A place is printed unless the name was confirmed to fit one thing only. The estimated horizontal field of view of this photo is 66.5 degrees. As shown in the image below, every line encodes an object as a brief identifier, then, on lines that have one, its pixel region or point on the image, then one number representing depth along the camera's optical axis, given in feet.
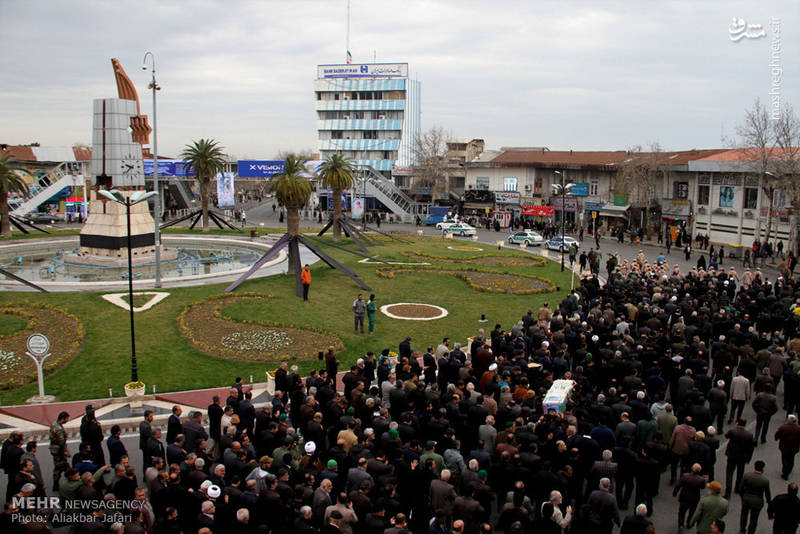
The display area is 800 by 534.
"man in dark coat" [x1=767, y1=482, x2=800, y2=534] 32.30
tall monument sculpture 118.62
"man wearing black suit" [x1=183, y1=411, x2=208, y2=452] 39.67
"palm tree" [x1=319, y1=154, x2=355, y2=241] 159.74
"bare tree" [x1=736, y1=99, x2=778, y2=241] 147.95
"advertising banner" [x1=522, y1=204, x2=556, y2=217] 224.33
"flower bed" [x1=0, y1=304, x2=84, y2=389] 60.75
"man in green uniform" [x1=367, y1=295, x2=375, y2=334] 76.48
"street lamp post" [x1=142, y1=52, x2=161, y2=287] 89.92
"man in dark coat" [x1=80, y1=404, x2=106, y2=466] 40.04
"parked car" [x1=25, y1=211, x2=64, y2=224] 222.07
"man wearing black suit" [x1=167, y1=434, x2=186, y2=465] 36.81
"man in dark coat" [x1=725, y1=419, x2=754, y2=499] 39.06
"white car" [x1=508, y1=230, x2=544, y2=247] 177.27
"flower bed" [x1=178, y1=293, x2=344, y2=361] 69.51
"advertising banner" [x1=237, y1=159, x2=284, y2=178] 248.52
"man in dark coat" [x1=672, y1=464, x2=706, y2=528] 35.17
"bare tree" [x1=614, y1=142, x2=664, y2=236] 193.35
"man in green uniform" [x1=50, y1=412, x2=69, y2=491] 38.11
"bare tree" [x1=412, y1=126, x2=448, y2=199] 268.21
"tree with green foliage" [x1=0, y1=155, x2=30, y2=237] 159.53
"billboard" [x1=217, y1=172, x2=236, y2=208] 246.12
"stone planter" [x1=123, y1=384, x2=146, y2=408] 54.39
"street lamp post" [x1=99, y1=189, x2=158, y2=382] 57.77
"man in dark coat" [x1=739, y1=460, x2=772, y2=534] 34.63
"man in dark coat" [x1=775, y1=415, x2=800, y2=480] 40.50
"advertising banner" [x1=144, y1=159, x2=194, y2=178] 259.86
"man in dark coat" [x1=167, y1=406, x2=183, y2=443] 40.11
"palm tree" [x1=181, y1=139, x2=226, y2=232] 189.47
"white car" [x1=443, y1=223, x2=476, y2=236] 197.14
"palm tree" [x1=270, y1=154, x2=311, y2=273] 105.81
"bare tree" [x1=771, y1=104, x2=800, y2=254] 137.59
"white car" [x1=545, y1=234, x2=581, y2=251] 164.96
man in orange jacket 92.02
